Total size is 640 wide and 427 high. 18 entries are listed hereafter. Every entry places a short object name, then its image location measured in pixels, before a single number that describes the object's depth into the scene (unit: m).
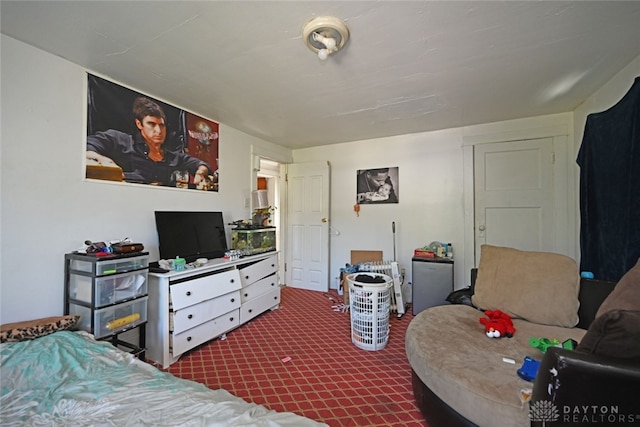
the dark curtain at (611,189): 1.76
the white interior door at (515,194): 3.01
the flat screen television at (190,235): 2.37
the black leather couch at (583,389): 0.80
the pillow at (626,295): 1.27
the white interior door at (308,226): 4.10
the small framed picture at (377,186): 3.77
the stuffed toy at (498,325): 1.57
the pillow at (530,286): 1.72
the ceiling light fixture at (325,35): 1.46
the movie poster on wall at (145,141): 2.04
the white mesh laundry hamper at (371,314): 2.25
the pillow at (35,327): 1.40
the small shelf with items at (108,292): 1.71
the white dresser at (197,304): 2.02
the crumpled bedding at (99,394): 0.89
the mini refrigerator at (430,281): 2.99
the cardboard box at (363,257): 3.77
